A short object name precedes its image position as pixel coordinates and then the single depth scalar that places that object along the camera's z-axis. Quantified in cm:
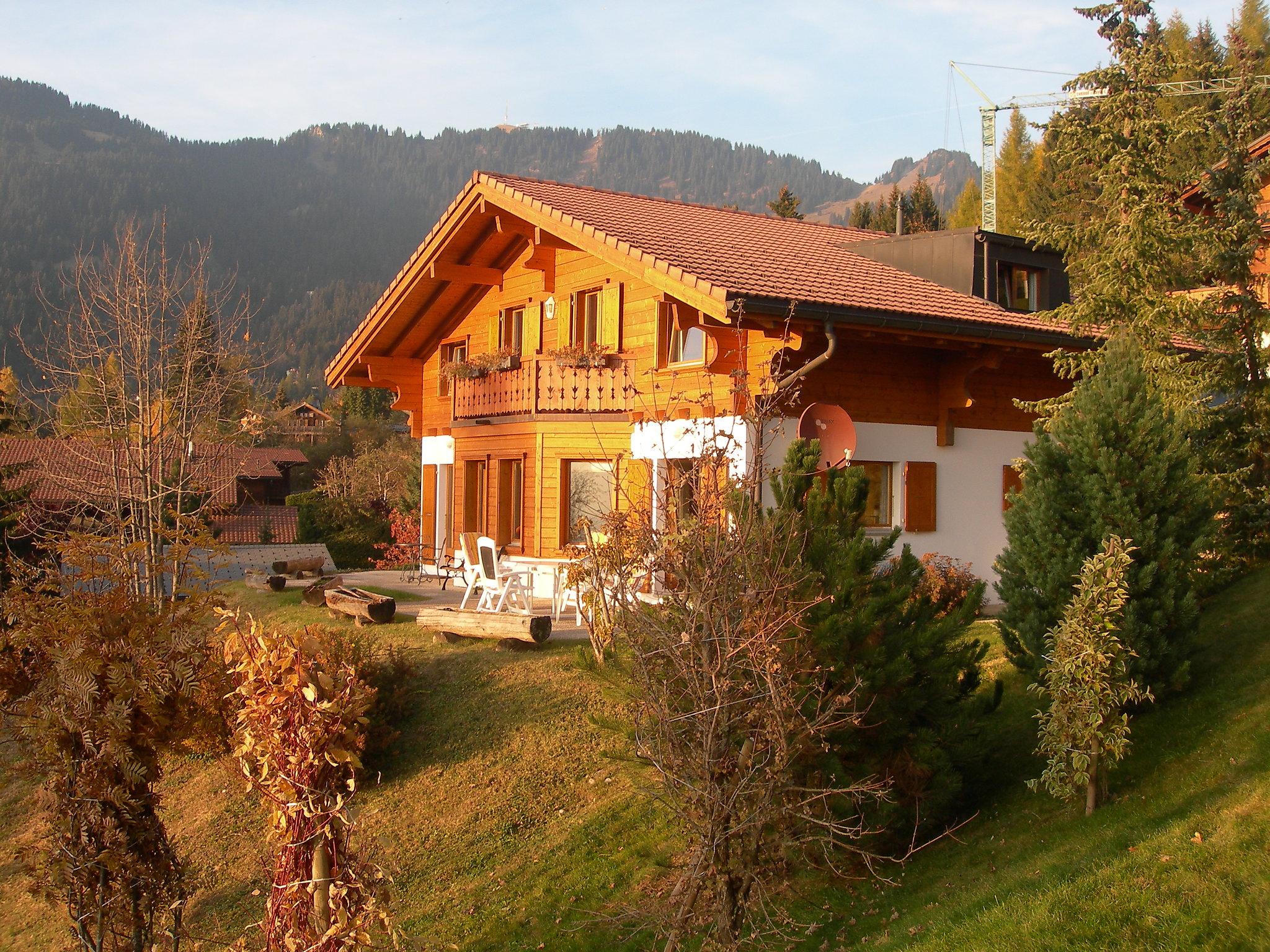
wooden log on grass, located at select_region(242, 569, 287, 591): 1684
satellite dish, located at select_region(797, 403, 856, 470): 1258
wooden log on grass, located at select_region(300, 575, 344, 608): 1520
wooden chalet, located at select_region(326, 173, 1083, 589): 1292
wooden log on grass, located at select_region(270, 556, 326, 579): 1983
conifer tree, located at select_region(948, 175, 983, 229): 5052
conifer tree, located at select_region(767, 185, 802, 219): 3966
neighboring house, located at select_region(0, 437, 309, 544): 1281
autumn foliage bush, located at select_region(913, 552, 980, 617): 1238
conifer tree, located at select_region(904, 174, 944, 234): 4416
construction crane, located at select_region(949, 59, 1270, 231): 3978
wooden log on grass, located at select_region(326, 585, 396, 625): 1312
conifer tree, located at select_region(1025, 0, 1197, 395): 1048
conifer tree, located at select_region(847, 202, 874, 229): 4669
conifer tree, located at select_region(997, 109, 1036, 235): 4497
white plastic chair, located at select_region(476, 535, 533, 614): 1316
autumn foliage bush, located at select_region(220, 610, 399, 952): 454
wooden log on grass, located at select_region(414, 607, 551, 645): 1131
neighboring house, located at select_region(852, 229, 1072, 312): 1571
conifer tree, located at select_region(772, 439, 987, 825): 650
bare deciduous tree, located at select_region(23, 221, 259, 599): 1255
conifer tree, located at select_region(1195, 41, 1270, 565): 1030
